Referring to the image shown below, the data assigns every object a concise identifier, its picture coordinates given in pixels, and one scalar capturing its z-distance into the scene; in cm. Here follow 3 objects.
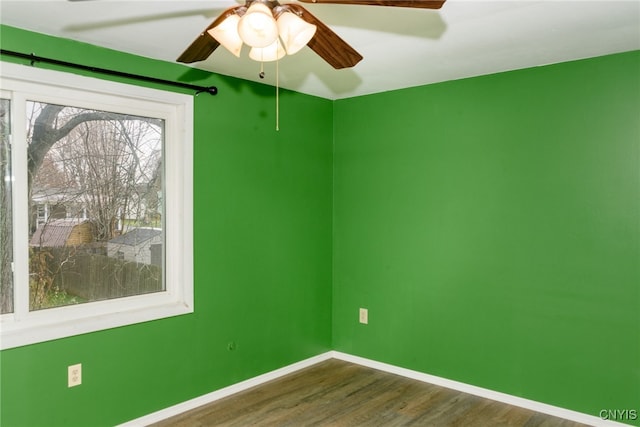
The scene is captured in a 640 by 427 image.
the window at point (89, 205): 247
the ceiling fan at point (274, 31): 164
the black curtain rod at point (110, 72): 240
